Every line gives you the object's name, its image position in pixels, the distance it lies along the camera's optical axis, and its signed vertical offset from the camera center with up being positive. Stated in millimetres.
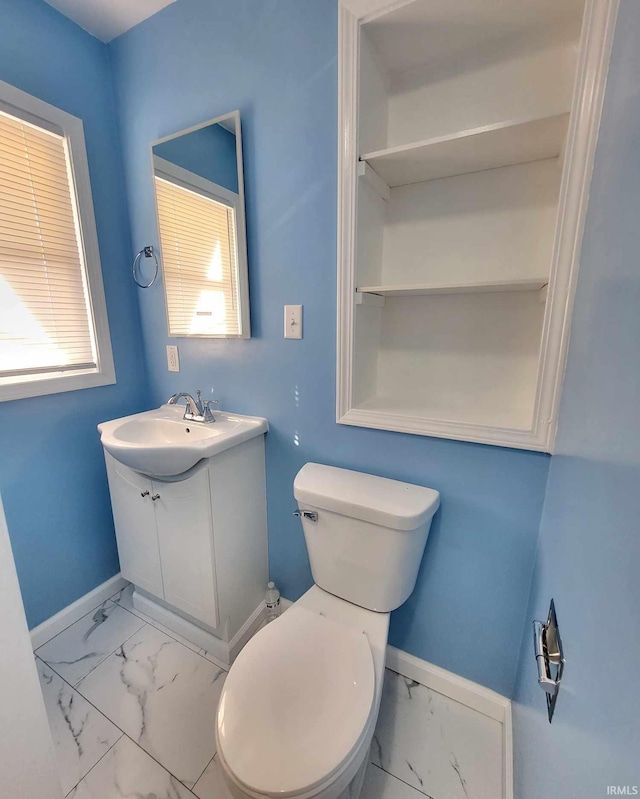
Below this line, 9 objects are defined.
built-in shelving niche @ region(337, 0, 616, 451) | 847 +391
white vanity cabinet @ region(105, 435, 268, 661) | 1213 -820
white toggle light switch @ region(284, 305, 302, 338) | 1230 +43
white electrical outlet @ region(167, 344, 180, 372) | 1585 -122
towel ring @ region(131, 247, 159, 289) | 1541 +358
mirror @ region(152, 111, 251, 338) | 1270 +425
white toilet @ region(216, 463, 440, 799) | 678 -853
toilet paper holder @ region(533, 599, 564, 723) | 604 -615
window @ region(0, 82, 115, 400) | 1229 +297
